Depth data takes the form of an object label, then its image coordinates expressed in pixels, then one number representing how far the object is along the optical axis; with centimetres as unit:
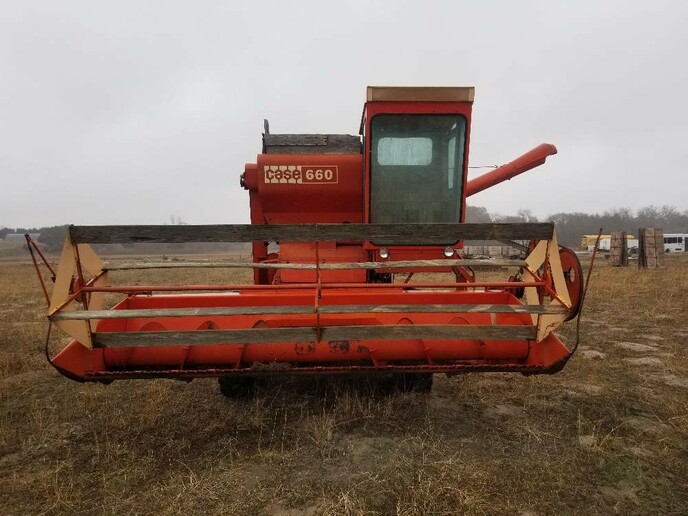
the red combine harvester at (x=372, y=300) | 274
